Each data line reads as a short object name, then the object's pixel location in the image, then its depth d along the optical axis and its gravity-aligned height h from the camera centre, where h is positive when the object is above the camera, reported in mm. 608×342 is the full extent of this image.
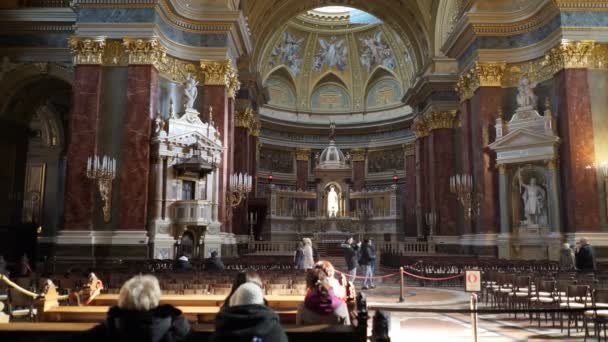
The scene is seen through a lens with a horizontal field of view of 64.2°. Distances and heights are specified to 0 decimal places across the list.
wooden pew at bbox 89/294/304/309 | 6023 -904
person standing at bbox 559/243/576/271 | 12352 -794
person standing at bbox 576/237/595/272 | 11703 -738
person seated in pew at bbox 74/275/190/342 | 2984 -570
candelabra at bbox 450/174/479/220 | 19438 +1384
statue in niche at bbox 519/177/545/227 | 16922 +850
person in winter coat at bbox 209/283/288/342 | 3045 -601
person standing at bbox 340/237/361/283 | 14086 -873
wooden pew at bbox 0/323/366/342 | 3573 -780
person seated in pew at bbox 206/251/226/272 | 11266 -840
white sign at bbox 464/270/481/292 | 7305 -805
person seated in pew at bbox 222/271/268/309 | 3914 -424
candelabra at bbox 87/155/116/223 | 15234 +1668
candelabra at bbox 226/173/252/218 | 19891 +1655
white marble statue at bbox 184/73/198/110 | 17719 +4965
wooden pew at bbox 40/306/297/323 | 5133 -913
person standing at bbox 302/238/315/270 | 13805 -768
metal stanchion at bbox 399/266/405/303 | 11398 -1435
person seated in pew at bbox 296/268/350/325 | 4359 -729
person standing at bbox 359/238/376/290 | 14324 -917
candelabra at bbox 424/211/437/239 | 25652 +331
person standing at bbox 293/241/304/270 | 14555 -905
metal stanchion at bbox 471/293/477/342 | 6280 -1181
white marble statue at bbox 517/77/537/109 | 17348 +4764
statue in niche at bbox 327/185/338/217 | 34188 +1826
